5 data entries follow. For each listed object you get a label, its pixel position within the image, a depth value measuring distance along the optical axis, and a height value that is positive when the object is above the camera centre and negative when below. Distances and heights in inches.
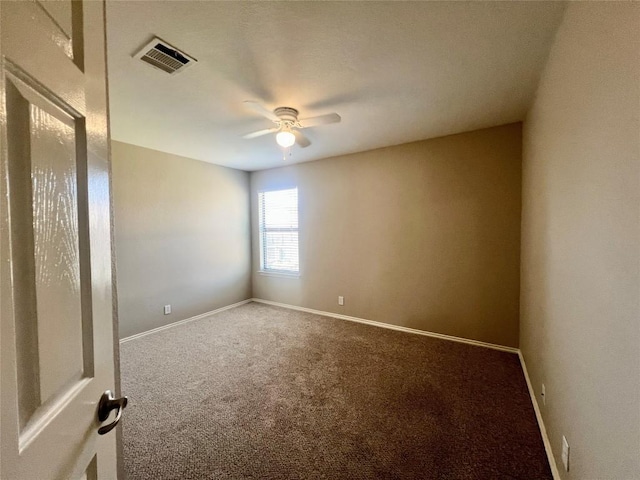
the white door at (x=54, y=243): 16.7 -0.7
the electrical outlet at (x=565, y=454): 50.3 -43.1
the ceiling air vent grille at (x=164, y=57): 61.5 +43.3
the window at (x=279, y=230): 178.2 +1.5
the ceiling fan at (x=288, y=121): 85.7 +37.7
